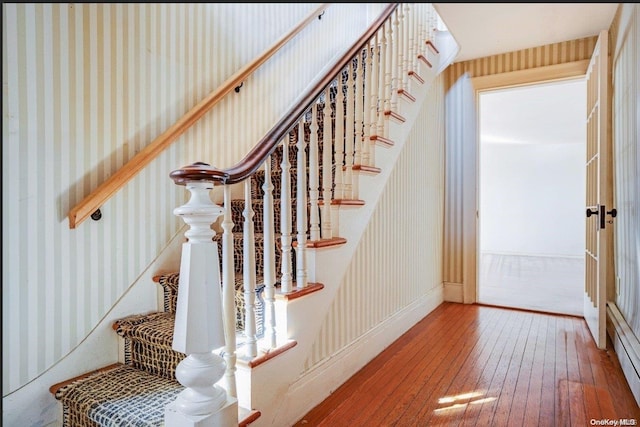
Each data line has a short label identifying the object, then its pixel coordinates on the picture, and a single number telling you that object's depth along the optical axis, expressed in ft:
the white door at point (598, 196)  7.81
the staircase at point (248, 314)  4.56
